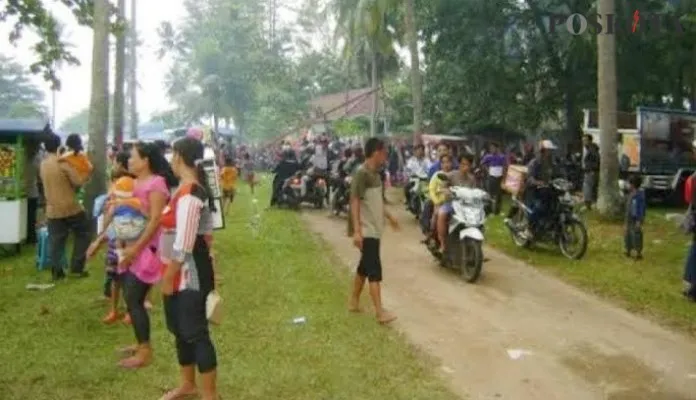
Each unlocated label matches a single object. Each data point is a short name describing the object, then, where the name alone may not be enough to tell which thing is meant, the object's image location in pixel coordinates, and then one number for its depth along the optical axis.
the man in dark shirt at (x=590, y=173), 16.34
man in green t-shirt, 6.94
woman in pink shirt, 5.11
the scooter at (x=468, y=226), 9.00
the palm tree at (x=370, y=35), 25.52
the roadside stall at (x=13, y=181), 10.66
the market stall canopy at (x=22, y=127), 11.02
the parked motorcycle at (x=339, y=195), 15.58
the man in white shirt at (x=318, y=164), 17.52
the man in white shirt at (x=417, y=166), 15.02
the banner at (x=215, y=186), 8.66
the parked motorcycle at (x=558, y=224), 10.63
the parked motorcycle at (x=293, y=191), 17.56
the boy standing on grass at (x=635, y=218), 10.35
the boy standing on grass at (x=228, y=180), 15.38
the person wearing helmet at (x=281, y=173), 17.88
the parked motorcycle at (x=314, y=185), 17.55
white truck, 17.12
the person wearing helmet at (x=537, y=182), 11.03
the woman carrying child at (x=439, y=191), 9.46
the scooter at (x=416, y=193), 14.46
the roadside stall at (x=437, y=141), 19.46
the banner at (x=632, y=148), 17.17
